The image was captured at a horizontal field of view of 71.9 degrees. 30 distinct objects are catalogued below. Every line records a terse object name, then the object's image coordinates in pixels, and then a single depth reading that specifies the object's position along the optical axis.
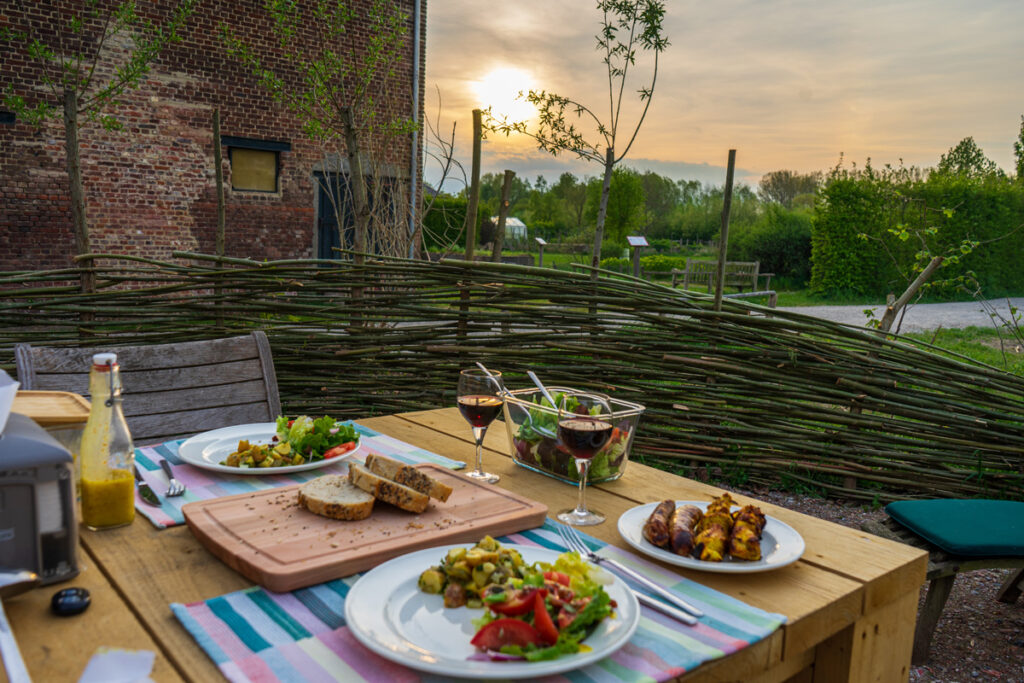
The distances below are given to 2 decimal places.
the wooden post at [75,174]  3.77
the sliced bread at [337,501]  1.06
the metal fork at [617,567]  0.87
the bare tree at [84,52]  7.27
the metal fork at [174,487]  1.23
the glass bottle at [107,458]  0.99
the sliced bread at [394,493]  1.09
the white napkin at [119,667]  0.68
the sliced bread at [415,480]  1.13
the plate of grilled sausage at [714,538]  0.97
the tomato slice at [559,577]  0.82
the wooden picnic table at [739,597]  0.77
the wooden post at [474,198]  3.16
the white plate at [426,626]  0.69
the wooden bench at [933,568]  1.96
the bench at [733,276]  14.25
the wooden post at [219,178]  4.33
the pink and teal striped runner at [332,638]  0.72
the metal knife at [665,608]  0.84
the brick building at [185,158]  7.45
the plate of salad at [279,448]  1.36
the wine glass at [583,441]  1.12
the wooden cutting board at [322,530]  0.92
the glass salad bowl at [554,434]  1.33
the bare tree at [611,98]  5.32
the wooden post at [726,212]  2.61
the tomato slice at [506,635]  0.73
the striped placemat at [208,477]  1.17
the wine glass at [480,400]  1.37
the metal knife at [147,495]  1.19
